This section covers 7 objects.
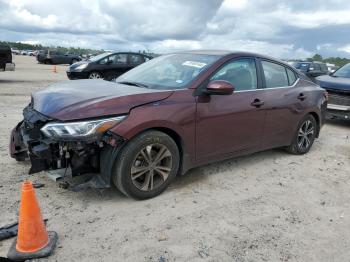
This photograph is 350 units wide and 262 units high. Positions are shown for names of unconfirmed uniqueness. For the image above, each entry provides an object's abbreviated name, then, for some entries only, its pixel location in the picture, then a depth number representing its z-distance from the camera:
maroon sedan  3.70
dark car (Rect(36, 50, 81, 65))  37.16
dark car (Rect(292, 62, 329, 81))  17.48
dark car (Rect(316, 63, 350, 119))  8.55
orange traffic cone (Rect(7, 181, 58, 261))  3.00
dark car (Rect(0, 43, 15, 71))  13.16
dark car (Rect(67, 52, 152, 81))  15.39
